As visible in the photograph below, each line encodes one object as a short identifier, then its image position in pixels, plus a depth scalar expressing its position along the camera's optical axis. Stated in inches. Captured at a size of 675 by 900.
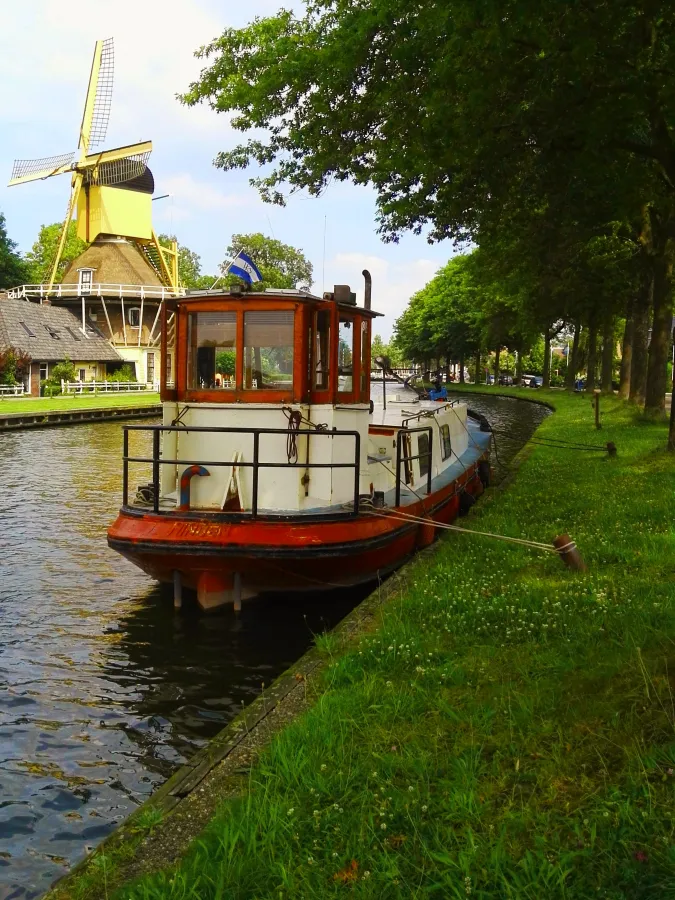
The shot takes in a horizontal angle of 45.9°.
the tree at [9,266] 3053.6
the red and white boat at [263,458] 363.6
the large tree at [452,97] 445.1
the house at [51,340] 2150.6
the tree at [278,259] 3922.2
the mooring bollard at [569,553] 319.0
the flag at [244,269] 402.6
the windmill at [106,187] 2893.7
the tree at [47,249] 3534.0
